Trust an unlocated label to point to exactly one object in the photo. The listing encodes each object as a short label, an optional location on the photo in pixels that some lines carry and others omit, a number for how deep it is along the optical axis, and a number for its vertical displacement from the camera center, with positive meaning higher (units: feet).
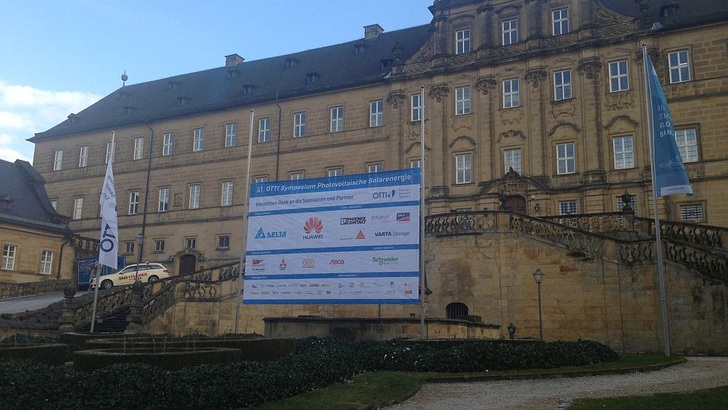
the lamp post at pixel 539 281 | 86.61 +4.50
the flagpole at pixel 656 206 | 71.10 +12.11
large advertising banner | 70.03 +7.79
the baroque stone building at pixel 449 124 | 114.73 +38.94
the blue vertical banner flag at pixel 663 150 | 72.54 +18.22
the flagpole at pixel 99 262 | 78.69 +5.35
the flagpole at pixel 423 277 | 68.49 +3.81
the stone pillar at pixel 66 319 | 89.76 -1.43
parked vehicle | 126.72 +6.15
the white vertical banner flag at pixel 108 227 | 79.66 +9.68
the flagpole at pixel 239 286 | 83.07 +3.15
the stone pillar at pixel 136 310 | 92.40 -0.06
